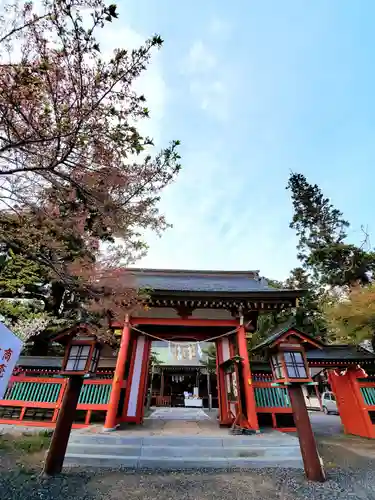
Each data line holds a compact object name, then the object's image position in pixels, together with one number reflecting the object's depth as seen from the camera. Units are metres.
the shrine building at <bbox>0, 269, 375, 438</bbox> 7.44
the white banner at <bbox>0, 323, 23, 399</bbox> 3.11
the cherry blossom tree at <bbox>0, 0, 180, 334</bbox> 2.98
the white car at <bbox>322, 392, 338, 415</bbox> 16.38
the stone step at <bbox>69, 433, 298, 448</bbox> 5.39
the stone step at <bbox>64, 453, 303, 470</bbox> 4.86
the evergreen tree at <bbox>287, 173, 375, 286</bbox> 15.14
